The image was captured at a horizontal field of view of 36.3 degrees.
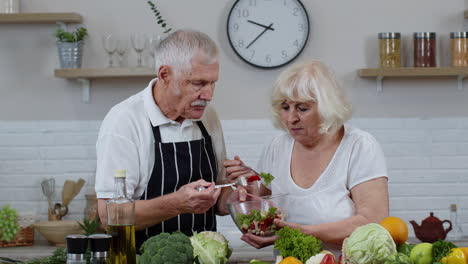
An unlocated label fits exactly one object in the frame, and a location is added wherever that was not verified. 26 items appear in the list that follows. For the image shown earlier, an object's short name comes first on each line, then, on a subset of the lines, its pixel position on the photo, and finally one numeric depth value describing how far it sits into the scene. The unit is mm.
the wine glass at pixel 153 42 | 4555
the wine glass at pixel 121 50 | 4586
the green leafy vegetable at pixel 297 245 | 2076
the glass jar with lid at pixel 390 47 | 4547
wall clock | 4707
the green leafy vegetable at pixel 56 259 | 2115
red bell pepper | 1834
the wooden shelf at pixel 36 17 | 4547
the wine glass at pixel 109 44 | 4562
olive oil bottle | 1917
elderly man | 2586
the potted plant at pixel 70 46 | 4539
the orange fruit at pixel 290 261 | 1952
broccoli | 1960
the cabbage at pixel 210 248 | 2146
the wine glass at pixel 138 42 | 4543
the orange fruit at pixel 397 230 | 1979
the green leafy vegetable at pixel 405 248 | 1962
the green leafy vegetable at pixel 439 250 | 1797
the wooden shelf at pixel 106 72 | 4492
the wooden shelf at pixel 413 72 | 4500
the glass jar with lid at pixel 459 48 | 4539
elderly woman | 2574
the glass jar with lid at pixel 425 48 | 4555
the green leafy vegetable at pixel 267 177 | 2554
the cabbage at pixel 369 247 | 1870
